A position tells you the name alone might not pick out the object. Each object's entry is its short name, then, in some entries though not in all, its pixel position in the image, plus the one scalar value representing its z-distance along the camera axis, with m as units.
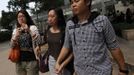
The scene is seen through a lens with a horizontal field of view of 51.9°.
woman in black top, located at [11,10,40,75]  2.05
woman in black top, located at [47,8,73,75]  1.85
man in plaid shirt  1.33
